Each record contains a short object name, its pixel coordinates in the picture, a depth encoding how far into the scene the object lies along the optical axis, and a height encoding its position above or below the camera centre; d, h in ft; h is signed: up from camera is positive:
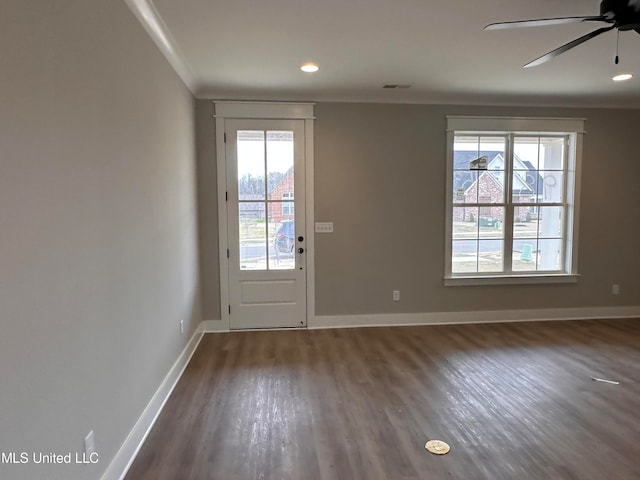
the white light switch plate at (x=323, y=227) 14.70 -0.46
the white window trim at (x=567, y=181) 15.02 +1.32
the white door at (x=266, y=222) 14.25 -0.27
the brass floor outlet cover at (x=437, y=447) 7.31 -4.38
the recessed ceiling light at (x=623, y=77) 11.69 +4.12
